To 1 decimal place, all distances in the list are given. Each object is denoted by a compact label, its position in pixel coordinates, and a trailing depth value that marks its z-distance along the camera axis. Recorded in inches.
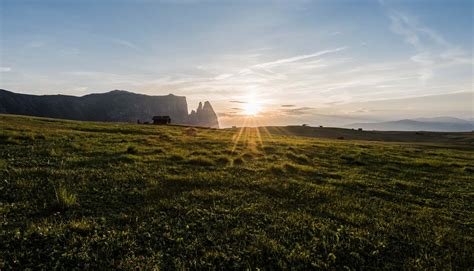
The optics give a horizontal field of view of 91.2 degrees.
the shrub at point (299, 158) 824.3
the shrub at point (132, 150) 701.3
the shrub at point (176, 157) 675.4
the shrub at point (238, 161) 698.8
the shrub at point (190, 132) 1616.6
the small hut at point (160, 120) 2883.9
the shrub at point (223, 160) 681.6
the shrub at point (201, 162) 642.2
